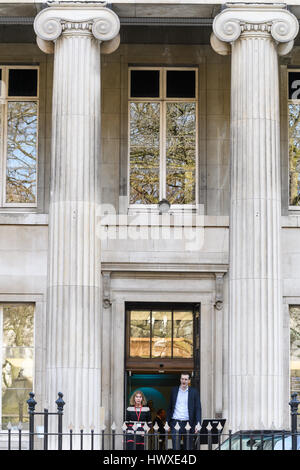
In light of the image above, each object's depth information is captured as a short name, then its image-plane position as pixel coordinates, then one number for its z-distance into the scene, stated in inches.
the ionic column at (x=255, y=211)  836.0
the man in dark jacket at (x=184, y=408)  868.0
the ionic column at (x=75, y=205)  832.9
